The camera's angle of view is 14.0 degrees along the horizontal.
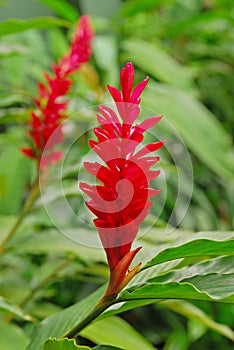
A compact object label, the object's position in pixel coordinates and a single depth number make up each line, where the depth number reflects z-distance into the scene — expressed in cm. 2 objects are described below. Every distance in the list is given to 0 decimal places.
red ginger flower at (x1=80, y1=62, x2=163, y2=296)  76
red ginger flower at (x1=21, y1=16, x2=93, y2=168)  107
